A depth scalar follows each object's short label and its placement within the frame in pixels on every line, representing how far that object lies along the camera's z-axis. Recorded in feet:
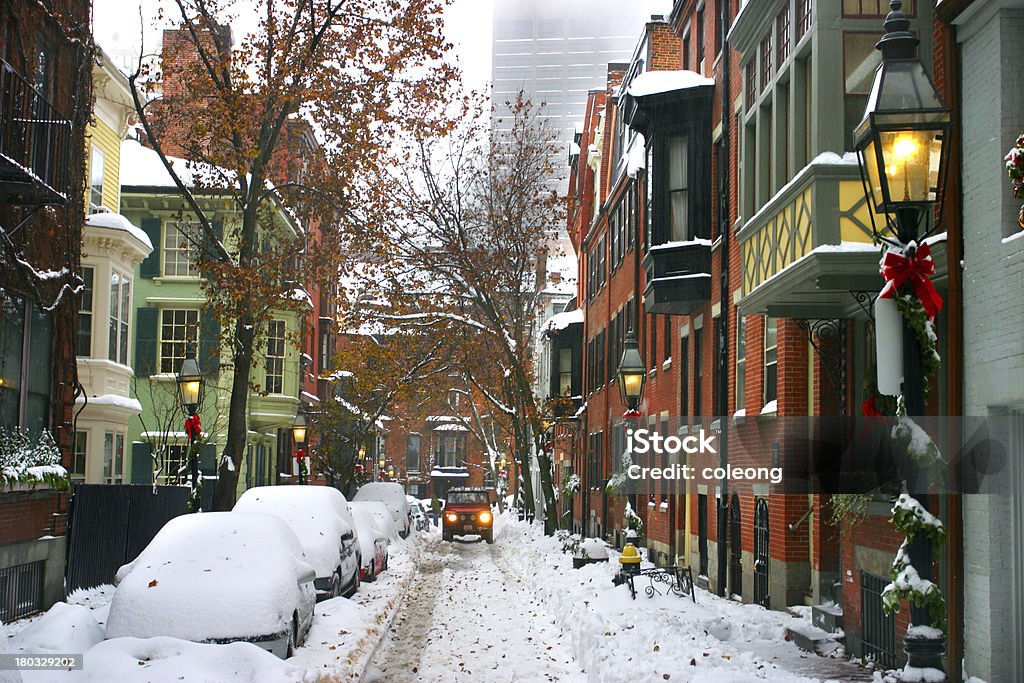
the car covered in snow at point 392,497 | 130.93
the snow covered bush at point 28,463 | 49.19
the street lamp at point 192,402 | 71.92
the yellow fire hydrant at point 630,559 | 56.03
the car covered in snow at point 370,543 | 74.59
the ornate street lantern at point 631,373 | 64.75
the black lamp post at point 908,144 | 23.03
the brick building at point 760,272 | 40.16
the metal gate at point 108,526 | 63.21
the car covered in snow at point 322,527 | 57.00
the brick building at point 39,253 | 51.21
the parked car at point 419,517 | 168.02
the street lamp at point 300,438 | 131.75
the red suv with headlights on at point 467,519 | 141.79
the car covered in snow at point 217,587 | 37.45
